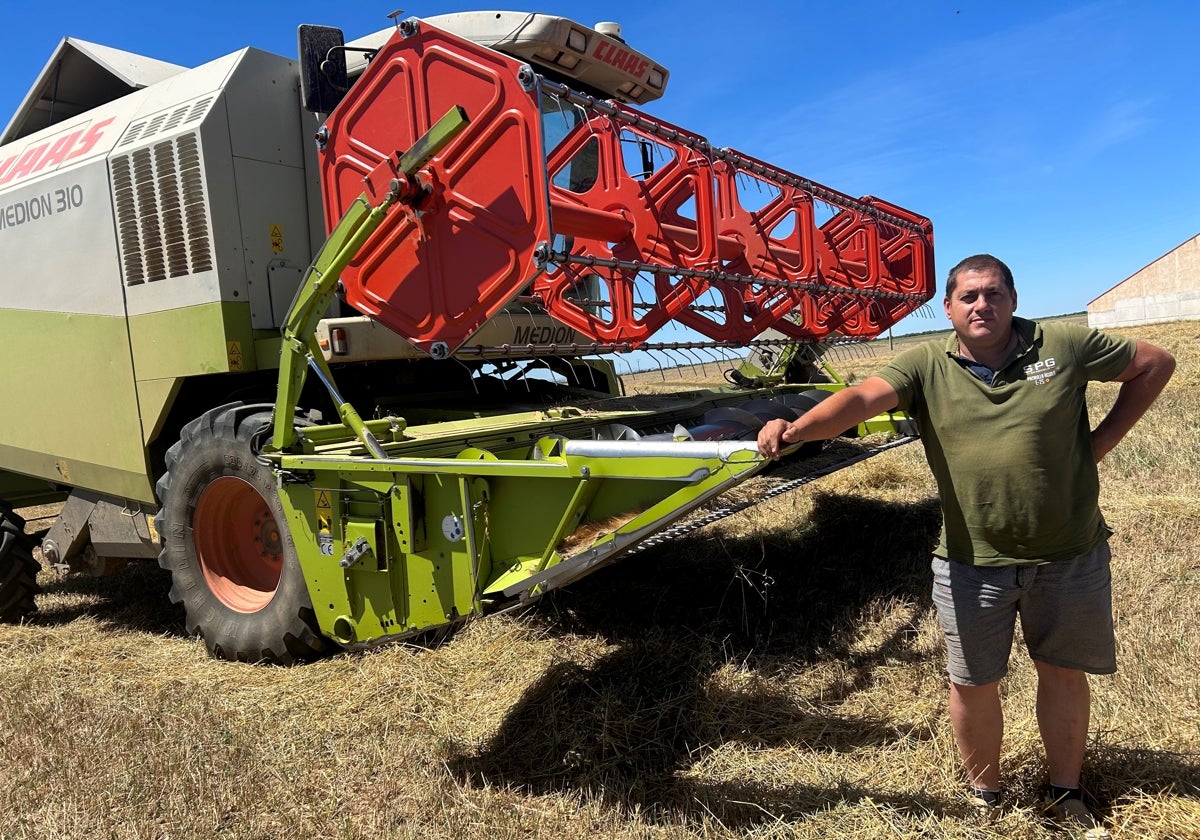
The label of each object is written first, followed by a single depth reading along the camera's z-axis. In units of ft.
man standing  7.25
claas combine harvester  9.84
